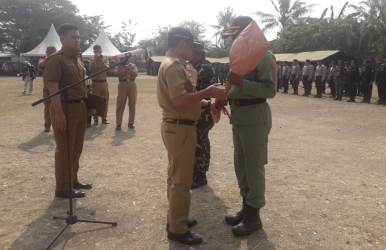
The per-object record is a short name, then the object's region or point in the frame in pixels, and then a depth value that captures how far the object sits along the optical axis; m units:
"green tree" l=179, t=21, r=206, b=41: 79.39
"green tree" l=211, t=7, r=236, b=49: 68.95
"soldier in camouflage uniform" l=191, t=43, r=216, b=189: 5.29
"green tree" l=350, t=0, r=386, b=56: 31.09
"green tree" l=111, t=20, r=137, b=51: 81.87
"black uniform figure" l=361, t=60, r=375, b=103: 17.96
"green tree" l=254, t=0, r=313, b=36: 52.66
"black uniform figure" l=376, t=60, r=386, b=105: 17.03
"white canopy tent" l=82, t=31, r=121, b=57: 35.16
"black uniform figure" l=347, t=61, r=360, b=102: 18.34
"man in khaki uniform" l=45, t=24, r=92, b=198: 4.64
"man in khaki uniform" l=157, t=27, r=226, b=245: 3.50
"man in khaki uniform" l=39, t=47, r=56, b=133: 9.14
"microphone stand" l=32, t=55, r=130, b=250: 3.80
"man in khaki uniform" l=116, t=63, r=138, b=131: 9.80
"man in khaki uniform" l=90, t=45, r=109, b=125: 9.80
